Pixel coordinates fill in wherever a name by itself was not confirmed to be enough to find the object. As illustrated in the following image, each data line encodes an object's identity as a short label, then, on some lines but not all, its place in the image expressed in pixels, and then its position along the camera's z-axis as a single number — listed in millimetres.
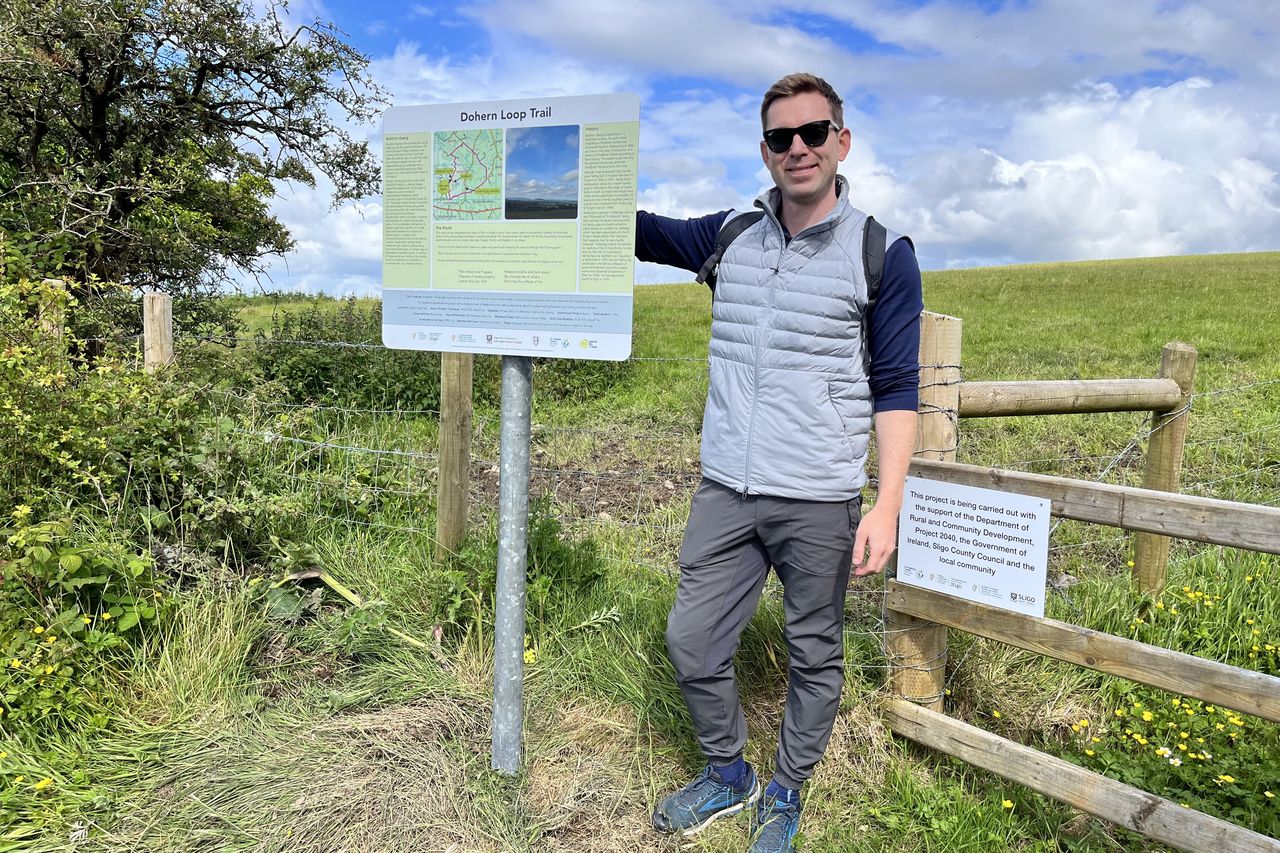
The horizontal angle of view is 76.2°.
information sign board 2734
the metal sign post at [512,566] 2955
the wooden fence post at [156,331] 5316
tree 7152
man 2639
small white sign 2904
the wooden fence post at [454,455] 4098
